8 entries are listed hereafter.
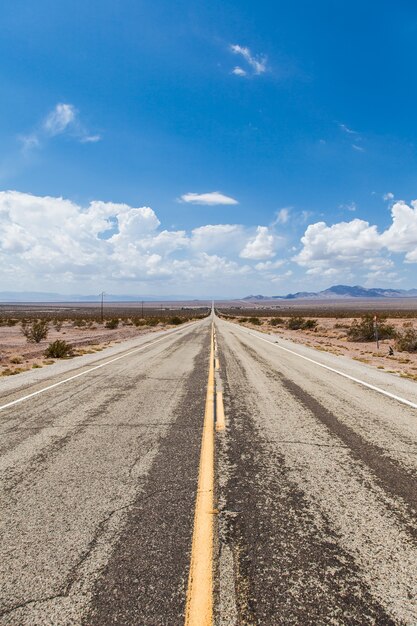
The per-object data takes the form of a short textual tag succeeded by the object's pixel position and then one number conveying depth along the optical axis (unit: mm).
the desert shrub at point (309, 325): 42375
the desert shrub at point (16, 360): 15461
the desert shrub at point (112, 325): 45775
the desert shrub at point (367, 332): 27250
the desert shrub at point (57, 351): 17312
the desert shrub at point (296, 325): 43744
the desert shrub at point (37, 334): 28266
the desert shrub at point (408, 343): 20547
